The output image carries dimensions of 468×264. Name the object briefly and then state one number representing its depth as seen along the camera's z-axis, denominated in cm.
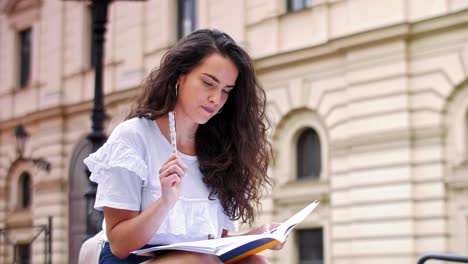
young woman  445
